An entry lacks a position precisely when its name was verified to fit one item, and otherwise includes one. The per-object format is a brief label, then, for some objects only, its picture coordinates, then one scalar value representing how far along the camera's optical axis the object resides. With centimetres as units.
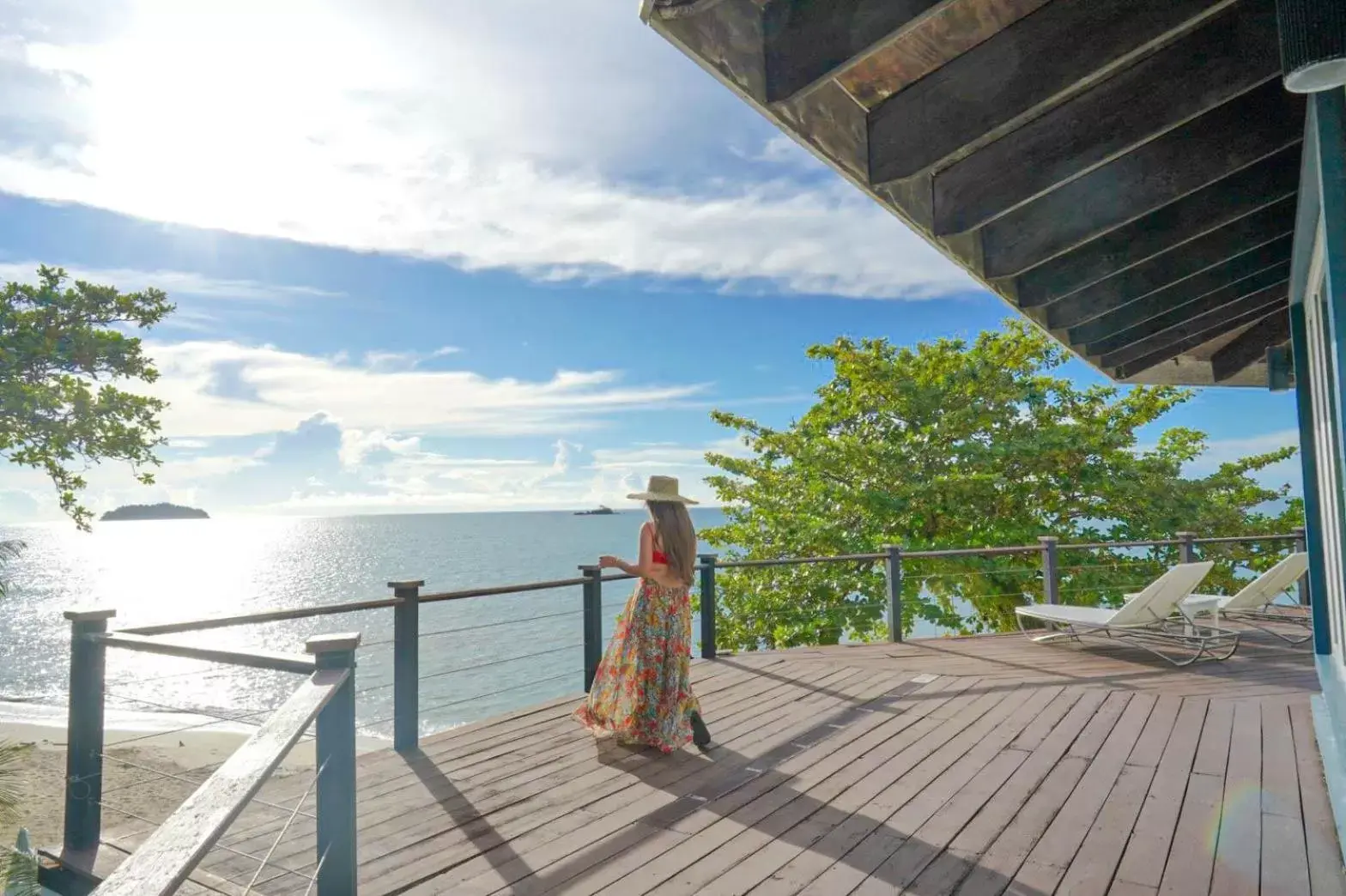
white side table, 671
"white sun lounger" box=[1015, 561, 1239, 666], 638
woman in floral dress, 420
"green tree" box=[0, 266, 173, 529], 1089
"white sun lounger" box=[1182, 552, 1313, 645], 727
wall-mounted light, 164
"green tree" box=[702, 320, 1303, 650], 1268
